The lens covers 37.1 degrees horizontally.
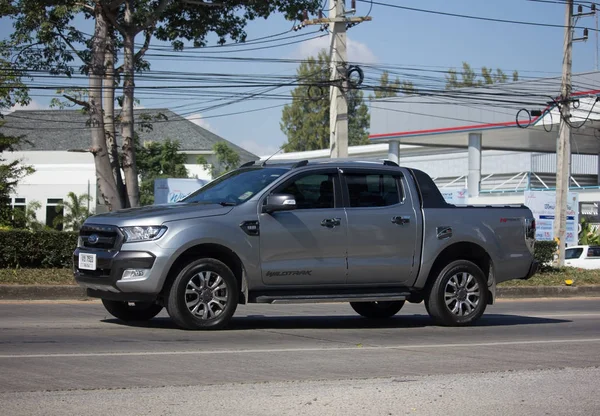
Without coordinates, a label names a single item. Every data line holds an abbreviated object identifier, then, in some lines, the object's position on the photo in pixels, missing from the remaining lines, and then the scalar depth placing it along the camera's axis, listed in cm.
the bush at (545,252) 2155
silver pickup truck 951
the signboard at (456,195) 3431
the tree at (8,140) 2653
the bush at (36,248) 1659
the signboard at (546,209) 2745
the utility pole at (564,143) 2456
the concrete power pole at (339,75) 2430
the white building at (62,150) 5091
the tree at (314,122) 9331
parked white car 3034
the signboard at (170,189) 2928
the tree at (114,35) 2120
